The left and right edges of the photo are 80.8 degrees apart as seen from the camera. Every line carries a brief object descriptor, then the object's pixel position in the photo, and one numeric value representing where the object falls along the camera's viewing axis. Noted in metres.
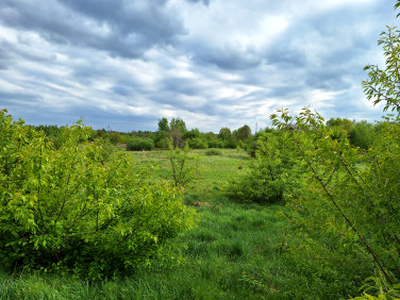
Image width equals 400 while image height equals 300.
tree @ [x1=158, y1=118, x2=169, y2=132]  69.01
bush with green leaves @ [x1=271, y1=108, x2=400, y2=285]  2.40
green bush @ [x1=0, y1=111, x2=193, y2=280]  3.36
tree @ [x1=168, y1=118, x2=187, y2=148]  52.81
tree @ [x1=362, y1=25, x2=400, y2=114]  2.70
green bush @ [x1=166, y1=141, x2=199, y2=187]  11.38
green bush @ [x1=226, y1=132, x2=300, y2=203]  10.61
